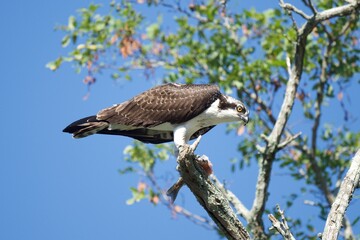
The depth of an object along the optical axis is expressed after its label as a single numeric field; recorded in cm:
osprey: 1787
